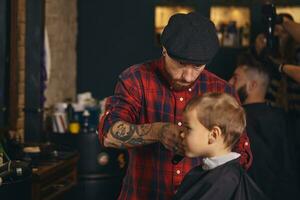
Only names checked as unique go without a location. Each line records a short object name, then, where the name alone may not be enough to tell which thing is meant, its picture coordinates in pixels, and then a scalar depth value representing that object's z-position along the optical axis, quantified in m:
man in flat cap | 2.26
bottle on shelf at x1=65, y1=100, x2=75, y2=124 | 4.91
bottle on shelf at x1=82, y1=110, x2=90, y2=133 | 4.89
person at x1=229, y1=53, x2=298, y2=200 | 3.87
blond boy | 2.22
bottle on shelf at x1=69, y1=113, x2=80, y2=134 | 4.80
